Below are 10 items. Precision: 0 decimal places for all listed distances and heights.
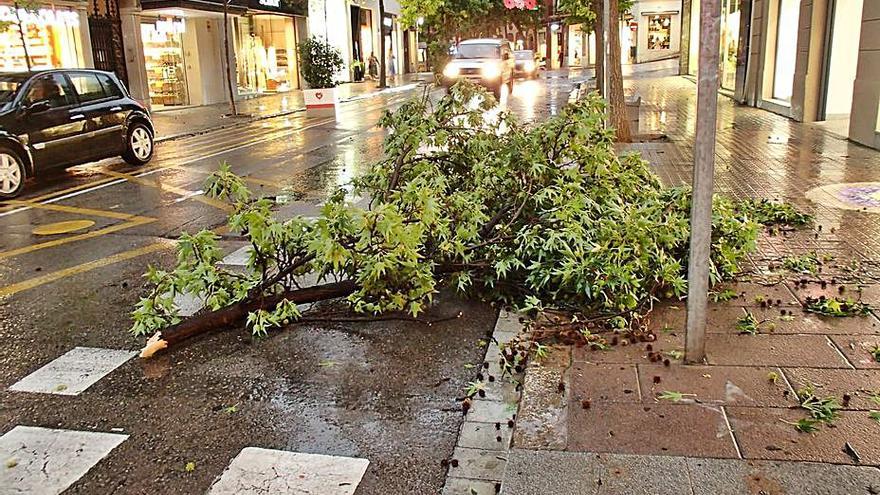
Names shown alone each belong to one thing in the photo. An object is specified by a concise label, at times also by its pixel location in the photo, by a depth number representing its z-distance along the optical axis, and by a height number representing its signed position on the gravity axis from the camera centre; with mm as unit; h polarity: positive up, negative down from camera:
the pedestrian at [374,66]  46969 -194
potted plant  23859 -180
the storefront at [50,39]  20109 +916
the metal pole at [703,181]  4059 -675
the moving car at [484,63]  28266 -143
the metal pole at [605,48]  10586 +103
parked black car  11070 -770
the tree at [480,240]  5172 -1245
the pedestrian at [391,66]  50938 -241
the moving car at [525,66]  43656 -431
